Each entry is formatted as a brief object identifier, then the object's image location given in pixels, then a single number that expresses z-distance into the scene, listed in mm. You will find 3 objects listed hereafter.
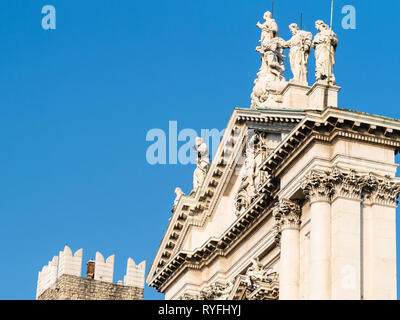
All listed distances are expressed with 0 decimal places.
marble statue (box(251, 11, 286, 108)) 44656
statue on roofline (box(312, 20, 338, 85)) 39562
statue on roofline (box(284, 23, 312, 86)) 42312
